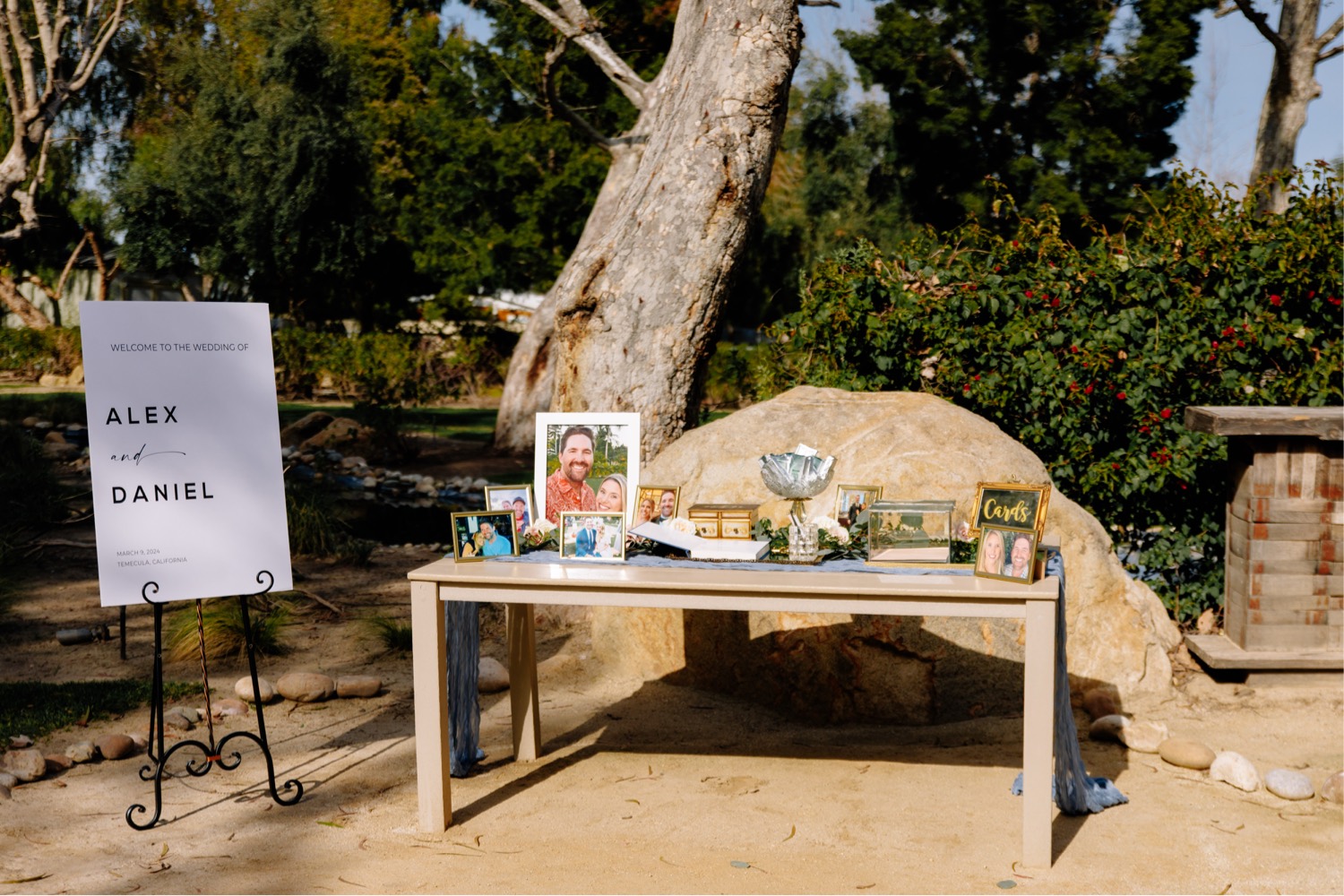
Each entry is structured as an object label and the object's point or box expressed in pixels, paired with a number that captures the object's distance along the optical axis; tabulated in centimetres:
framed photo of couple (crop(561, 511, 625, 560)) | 426
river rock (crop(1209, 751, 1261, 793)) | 448
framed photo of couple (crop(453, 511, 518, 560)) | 434
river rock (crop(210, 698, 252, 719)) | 542
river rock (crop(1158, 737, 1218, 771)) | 471
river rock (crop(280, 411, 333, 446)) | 1407
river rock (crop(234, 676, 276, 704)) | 566
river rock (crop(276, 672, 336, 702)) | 572
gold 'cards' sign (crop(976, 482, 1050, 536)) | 387
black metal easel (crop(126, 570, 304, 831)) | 422
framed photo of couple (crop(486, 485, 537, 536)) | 462
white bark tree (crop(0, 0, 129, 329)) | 1617
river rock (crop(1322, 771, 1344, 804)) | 434
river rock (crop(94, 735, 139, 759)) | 486
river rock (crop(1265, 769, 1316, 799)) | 438
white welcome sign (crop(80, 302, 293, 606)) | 426
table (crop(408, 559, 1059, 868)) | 372
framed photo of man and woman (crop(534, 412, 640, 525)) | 465
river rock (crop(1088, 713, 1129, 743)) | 501
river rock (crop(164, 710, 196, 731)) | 523
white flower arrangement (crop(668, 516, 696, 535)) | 441
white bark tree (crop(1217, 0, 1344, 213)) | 1677
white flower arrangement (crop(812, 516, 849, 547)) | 438
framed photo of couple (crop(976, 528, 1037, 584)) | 379
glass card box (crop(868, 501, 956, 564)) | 414
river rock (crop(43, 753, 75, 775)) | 472
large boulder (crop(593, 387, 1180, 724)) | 533
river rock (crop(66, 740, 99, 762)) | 481
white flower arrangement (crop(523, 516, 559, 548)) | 456
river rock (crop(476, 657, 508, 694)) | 595
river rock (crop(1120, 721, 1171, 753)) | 492
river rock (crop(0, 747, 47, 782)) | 457
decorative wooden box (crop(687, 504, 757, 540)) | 436
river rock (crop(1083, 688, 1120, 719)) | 532
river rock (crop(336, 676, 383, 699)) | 583
